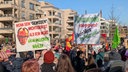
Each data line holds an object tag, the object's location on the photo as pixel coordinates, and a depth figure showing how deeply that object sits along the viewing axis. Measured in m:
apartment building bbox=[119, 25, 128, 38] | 45.78
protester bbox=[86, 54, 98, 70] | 4.97
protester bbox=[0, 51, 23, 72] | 4.32
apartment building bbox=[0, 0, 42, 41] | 32.05
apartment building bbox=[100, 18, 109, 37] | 66.38
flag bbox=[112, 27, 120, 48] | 9.88
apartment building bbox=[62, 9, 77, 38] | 54.17
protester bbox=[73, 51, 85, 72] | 5.69
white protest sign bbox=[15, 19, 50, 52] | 5.70
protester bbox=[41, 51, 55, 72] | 4.09
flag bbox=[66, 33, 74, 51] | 9.46
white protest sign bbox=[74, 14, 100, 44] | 6.96
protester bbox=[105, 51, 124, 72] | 4.01
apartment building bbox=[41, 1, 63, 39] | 45.70
